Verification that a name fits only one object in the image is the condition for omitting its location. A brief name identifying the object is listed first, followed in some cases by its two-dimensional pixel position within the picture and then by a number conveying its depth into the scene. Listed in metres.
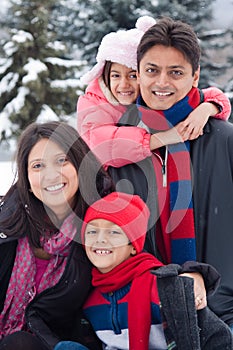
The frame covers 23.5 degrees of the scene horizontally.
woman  2.38
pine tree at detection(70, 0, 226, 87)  14.87
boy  2.18
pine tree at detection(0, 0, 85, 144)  14.61
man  2.53
